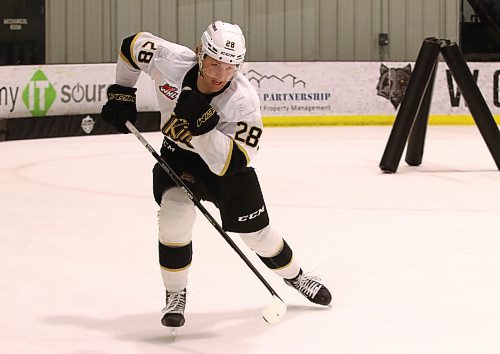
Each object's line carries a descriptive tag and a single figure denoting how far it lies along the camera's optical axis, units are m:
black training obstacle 16.29
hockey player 6.64
